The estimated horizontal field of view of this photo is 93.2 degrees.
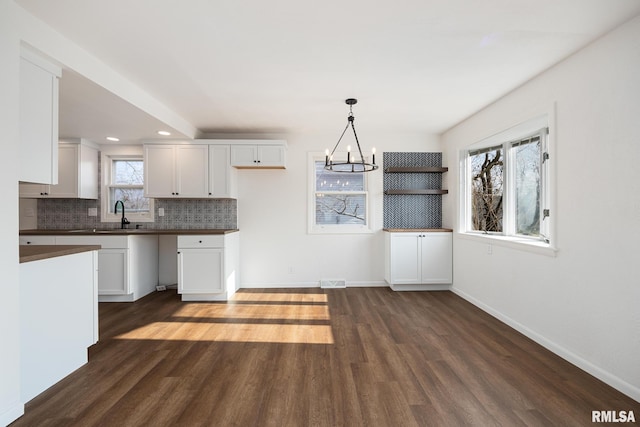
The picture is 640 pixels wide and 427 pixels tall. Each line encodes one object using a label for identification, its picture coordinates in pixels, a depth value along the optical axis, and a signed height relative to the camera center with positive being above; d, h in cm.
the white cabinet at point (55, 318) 189 -72
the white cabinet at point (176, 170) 423 +62
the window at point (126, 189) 457 +39
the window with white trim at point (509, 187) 297 +31
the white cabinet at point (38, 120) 185 +61
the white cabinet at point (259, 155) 431 +85
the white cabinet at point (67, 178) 417 +50
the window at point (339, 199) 480 +24
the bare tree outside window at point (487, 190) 366 +31
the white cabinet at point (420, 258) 441 -64
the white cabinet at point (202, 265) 397 -67
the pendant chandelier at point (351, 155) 329 +84
